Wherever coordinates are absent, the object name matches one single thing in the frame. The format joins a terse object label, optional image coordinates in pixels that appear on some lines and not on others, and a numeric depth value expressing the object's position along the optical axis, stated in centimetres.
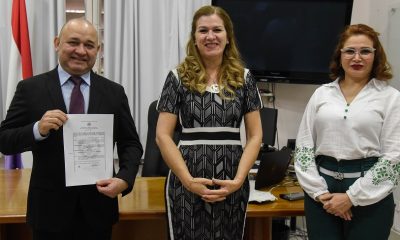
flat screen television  341
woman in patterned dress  166
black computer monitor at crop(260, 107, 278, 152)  305
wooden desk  196
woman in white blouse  164
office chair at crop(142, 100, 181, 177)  282
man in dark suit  152
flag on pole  319
